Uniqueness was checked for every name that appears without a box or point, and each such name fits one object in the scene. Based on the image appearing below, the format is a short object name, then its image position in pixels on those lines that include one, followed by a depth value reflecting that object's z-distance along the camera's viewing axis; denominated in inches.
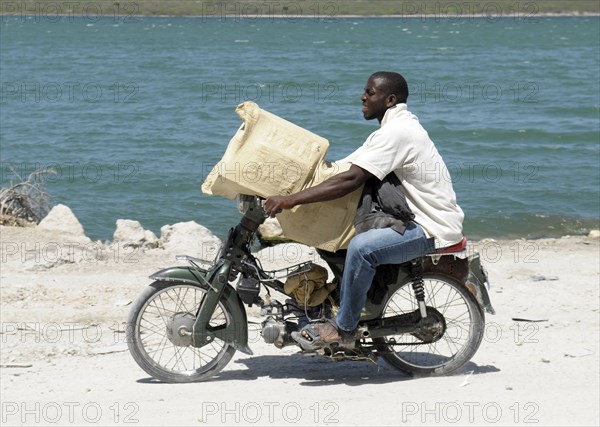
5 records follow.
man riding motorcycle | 252.5
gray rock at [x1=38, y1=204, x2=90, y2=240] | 528.7
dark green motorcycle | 271.7
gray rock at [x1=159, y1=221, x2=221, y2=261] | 462.5
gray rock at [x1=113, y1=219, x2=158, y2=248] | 496.7
